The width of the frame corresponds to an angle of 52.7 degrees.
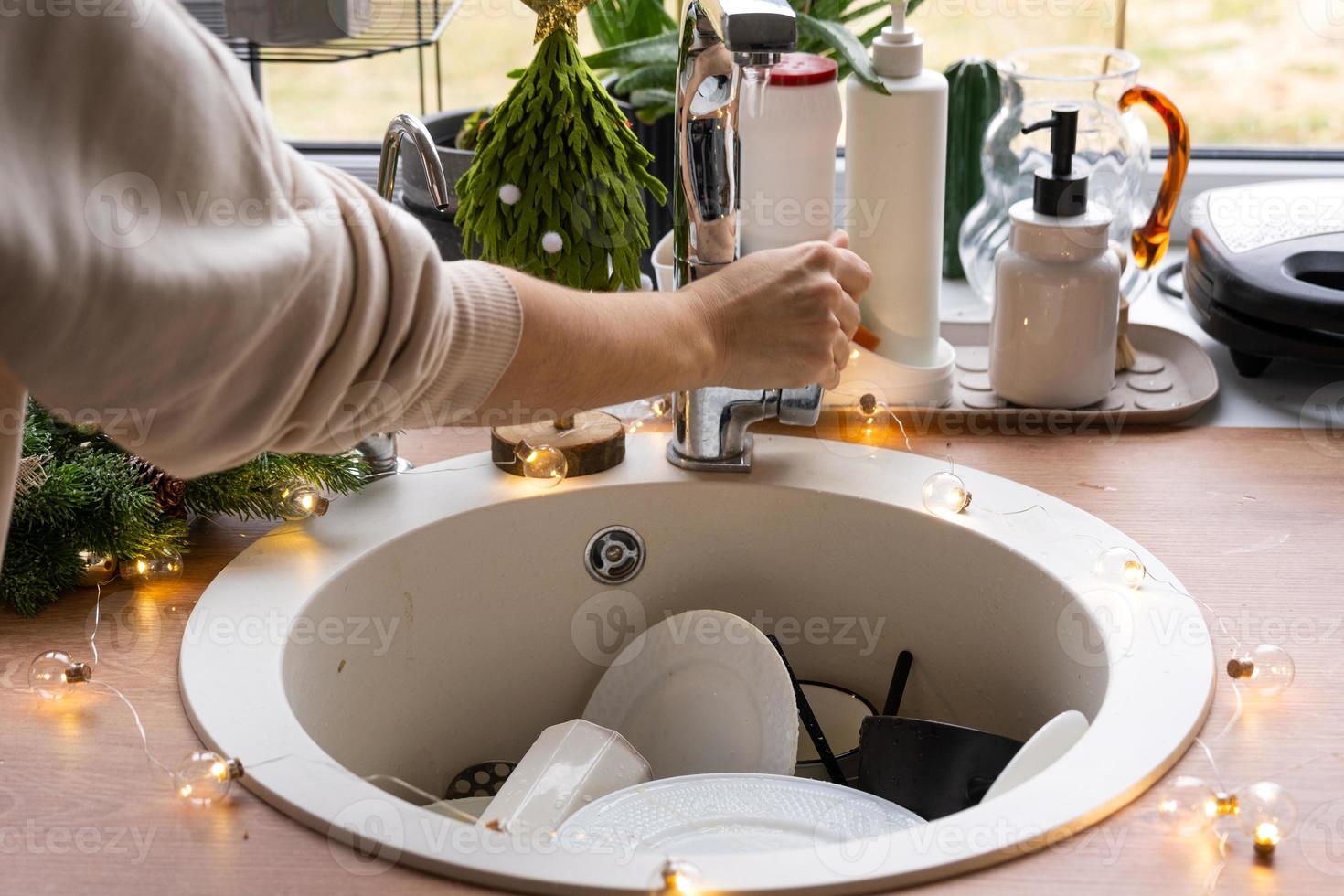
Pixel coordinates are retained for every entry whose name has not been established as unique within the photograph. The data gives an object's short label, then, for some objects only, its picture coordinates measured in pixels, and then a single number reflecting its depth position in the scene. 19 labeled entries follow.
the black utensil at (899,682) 0.92
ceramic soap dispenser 0.97
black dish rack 1.11
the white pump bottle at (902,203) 0.98
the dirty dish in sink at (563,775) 0.78
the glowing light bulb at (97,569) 0.80
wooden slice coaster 0.92
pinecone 0.84
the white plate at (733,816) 0.72
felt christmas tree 0.89
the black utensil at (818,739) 0.89
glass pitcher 1.10
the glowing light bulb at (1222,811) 0.59
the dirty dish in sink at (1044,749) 0.69
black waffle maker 1.03
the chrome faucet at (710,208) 0.85
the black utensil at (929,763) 0.78
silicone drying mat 1.01
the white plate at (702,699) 0.88
